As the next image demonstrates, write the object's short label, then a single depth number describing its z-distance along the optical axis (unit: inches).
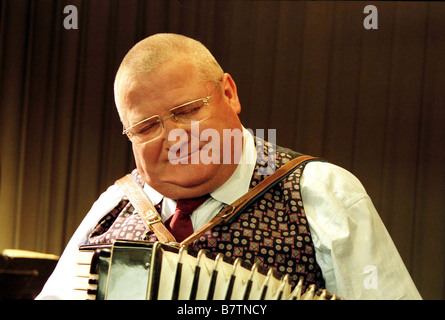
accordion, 131.2
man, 137.4
